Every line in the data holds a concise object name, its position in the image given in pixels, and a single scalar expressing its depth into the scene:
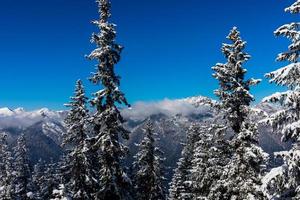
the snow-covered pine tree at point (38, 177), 62.22
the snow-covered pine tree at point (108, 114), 21.93
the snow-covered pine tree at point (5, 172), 51.31
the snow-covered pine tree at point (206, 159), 19.13
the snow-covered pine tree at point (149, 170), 39.14
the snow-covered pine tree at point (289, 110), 11.16
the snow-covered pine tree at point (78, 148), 28.72
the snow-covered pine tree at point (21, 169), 52.54
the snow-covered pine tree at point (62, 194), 26.77
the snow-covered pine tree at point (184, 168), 36.21
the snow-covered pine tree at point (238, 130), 17.68
